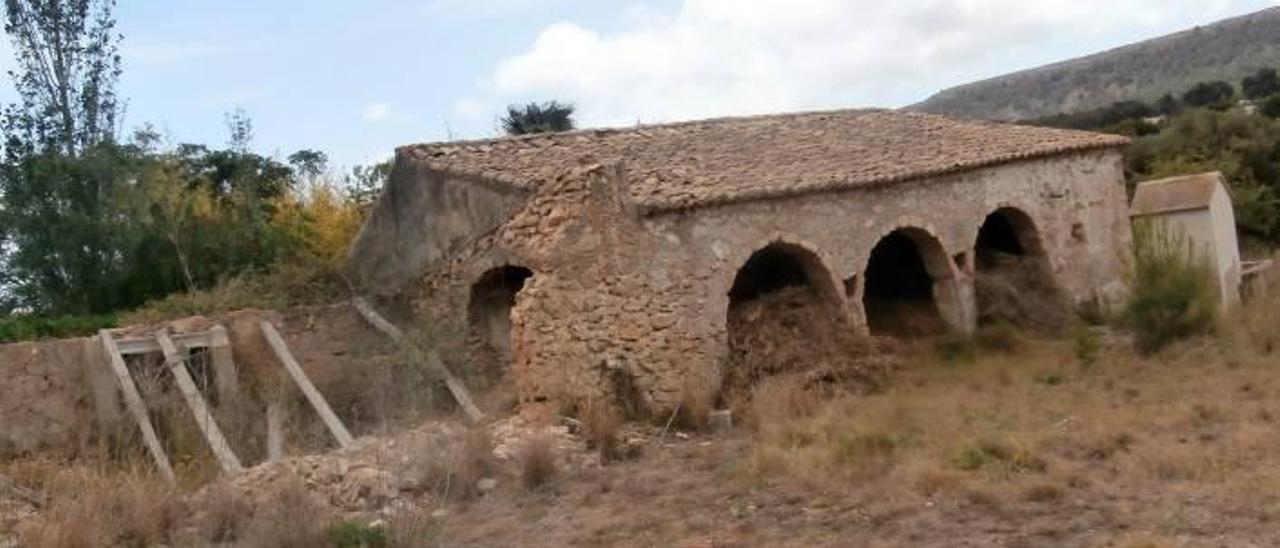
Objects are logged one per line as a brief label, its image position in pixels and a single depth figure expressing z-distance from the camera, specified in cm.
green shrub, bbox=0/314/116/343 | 1564
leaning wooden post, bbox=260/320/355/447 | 1348
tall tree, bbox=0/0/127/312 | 2055
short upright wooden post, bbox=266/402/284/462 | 1322
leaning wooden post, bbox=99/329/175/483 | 1273
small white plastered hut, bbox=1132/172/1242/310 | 1938
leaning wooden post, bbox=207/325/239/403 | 1466
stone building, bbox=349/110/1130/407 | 1384
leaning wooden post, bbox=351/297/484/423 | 1425
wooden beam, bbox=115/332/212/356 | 1450
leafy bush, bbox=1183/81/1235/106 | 4459
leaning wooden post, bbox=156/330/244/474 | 1236
